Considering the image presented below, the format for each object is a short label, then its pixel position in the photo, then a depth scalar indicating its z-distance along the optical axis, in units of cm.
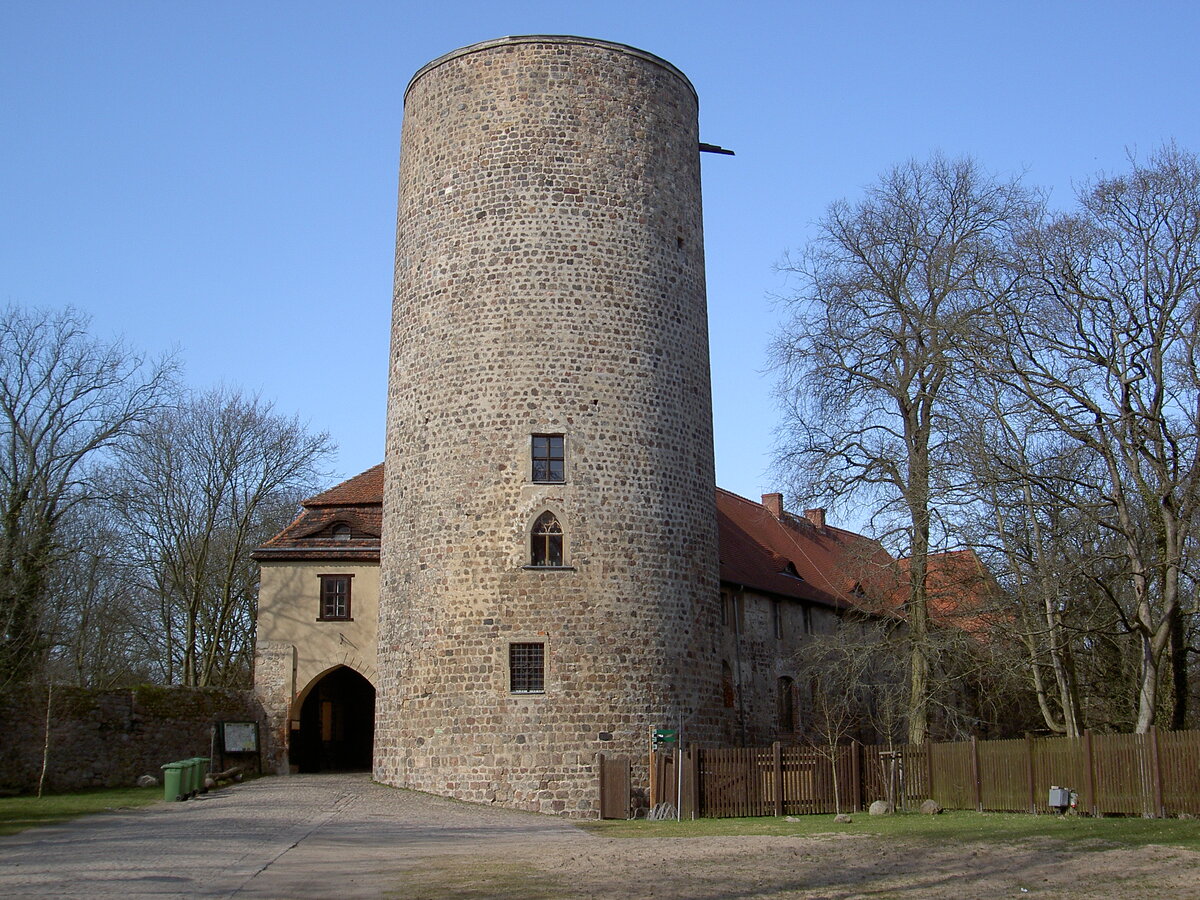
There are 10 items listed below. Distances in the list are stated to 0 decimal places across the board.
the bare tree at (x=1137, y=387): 1927
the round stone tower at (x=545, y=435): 2194
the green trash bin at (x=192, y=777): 2178
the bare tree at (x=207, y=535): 3678
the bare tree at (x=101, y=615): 3394
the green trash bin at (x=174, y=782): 2105
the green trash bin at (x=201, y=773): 2235
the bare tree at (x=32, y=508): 2416
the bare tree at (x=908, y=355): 2344
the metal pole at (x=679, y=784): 2098
